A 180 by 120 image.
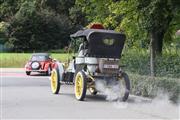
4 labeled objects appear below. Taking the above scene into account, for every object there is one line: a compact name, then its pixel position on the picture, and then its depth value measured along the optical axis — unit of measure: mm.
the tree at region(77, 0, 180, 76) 18578
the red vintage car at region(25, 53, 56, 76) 33350
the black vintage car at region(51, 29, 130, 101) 16953
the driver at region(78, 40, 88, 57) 17859
